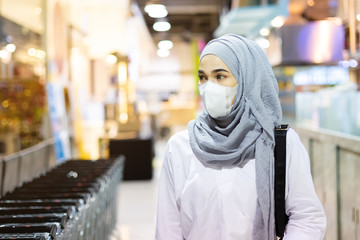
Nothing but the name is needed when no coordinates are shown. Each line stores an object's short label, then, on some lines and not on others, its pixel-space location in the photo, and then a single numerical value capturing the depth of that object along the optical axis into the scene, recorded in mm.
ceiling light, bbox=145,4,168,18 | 12641
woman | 1874
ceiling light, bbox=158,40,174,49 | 24816
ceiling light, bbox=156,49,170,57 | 29300
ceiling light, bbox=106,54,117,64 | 11369
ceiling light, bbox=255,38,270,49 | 9069
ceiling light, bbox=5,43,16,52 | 6500
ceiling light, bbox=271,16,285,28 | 7997
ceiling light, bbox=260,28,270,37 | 9154
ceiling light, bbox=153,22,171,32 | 18339
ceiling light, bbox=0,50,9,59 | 6180
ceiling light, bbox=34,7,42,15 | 8601
